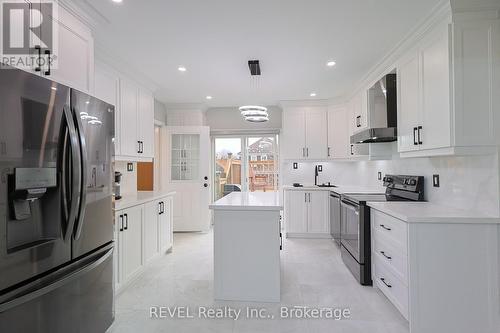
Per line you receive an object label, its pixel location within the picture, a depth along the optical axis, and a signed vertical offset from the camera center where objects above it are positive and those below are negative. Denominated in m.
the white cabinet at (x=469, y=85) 1.94 +0.63
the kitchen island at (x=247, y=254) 2.43 -0.80
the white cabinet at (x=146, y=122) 3.51 +0.67
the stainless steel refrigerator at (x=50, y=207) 1.19 -0.19
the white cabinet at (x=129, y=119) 3.09 +0.64
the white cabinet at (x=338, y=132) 4.66 +0.67
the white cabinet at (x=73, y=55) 1.75 +0.86
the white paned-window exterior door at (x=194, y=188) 4.97 -0.34
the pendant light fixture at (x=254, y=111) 2.94 +0.68
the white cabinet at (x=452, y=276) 1.86 -0.79
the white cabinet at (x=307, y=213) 4.55 -0.77
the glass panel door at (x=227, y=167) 5.60 +0.07
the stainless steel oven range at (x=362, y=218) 2.72 -0.55
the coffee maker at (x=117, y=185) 3.08 -0.17
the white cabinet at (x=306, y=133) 4.84 +0.68
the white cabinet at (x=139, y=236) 2.52 -0.75
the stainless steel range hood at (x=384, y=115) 2.88 +0.64
